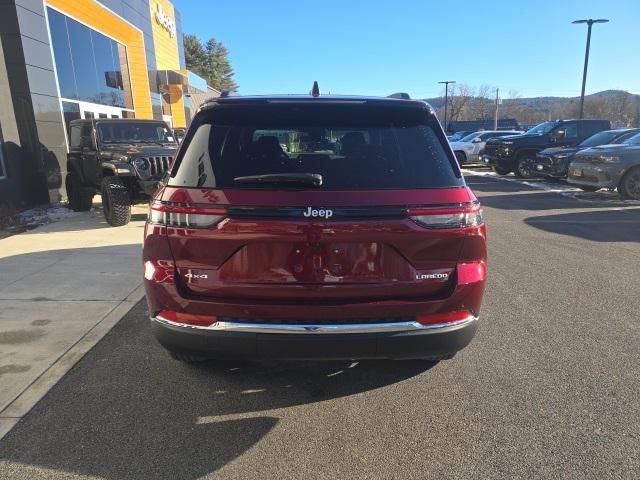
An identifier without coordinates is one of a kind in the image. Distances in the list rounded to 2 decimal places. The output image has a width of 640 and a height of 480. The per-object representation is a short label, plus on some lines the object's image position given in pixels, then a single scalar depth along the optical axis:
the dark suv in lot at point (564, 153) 12.99
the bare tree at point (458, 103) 92.53
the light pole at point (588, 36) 24.55
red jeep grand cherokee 2.32
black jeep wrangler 8.52
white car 23.66
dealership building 10.28
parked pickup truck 15.77
